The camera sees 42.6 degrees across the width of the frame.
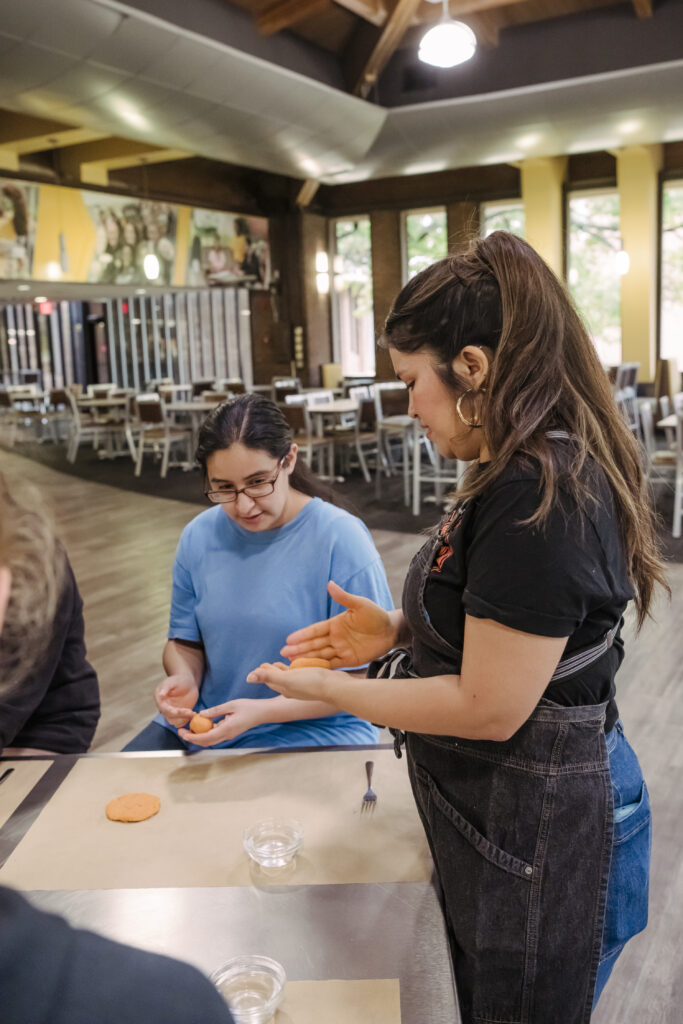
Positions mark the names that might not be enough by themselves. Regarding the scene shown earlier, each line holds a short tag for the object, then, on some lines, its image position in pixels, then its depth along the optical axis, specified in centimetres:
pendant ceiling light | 527
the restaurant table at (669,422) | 636
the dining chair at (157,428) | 977
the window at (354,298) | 1329
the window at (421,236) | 1257
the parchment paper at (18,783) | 129
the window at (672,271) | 1102
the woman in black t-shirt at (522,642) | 94
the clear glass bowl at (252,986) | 86
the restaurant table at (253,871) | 94
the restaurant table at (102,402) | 1111
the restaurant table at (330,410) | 843
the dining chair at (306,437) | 813
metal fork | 127
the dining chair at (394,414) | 784
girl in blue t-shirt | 182
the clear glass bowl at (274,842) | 112
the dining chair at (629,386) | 863
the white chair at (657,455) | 648
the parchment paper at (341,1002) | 87
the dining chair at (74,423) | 1119
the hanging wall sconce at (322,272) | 1304
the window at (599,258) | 1145
